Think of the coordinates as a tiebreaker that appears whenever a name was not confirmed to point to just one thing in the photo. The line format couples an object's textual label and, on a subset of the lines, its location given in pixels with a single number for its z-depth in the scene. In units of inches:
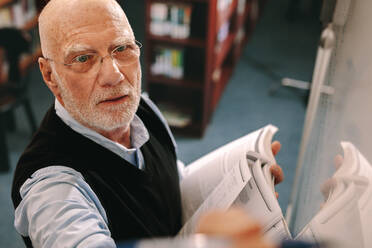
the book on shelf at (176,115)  128.7
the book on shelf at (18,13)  148.0
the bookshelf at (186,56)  114.0
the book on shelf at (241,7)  156.8
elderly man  30.3
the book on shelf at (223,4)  119.3
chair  109.8
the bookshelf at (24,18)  148.6
